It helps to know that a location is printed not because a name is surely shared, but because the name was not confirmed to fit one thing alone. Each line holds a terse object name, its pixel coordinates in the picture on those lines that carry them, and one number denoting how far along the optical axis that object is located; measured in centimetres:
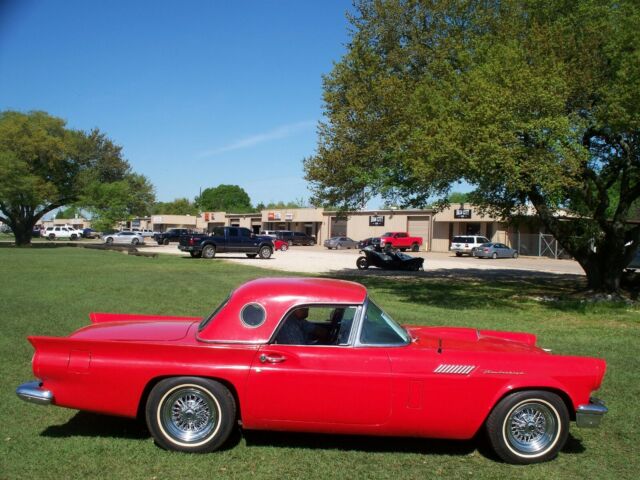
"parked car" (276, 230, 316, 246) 6075
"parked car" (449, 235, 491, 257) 4709
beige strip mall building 5512
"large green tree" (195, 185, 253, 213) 13525
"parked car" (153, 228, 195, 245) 5856
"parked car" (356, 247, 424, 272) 2792
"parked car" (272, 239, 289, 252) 4978
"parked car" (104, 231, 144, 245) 5572
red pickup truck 5312
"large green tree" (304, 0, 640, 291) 1227
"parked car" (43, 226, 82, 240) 7119
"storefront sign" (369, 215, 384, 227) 6338
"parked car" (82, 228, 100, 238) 8069
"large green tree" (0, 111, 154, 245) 4328
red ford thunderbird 406
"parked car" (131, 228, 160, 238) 7182
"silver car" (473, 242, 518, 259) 4444
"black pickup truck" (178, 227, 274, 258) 3288
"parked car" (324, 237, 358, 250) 5734
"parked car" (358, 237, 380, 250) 5256
